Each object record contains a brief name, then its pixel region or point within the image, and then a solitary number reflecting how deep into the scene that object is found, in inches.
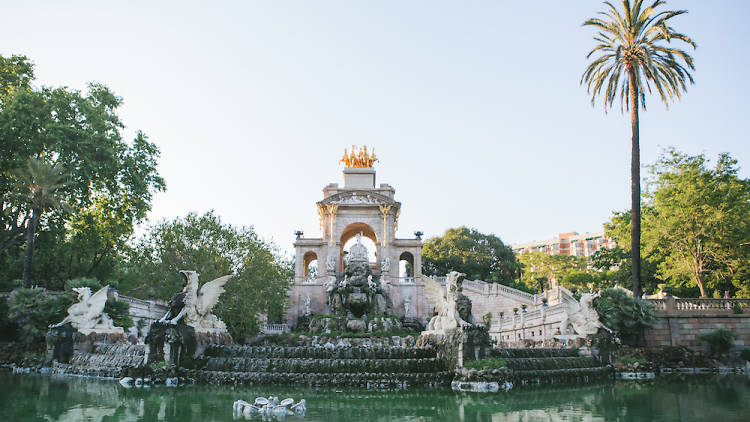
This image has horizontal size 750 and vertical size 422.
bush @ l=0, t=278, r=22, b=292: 1206.3
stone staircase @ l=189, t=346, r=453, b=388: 607.8
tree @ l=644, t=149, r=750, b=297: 1034.7
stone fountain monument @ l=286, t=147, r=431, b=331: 1507.4
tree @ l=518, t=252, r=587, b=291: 2564.0
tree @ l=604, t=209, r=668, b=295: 1166.3
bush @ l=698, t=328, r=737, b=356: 876.0
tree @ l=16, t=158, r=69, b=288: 1035.9
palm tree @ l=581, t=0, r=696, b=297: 999.6
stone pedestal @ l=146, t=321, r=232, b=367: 650.2
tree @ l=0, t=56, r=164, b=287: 1080.2
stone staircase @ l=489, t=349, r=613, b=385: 645.3
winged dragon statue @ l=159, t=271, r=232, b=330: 696.4
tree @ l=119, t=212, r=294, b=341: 994.7
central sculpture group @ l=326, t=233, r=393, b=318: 1286.9
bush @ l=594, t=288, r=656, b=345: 868.0
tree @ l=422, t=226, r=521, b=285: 2327.8
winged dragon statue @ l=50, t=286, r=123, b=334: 821.2
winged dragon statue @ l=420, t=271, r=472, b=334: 666.8
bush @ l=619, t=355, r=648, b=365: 773.6
